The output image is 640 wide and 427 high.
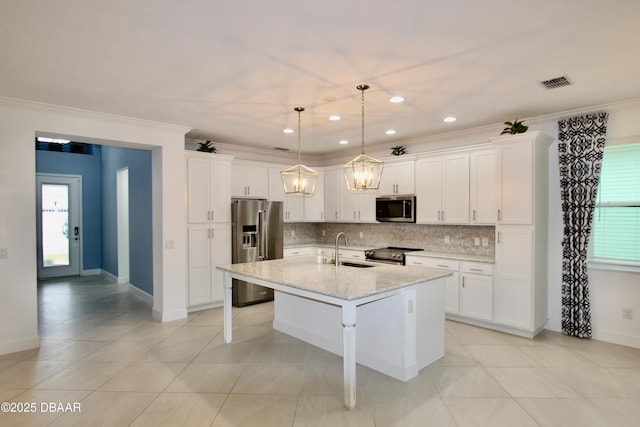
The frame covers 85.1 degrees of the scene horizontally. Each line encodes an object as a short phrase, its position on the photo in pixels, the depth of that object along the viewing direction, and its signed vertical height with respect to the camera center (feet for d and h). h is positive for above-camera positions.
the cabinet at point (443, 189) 16.39 +1.02
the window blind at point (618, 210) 13.00 -0.04
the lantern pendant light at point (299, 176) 12.07 +1.23
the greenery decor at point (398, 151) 19.22 +3.30
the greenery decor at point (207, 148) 18.17 +3.35
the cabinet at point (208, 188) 17.16 +1.19
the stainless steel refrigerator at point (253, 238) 18.53 -1.50
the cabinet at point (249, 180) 19.65 +1.80
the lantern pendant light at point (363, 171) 10.28 +1.17
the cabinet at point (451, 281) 15.69 -3.24
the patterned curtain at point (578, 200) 13.43 +0.35
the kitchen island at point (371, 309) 8.90 -3.05
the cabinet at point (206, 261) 17.25 -2.51
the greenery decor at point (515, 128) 14.25 +3.36
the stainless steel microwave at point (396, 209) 18.13 +0.07
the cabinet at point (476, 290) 14.72 -3.49
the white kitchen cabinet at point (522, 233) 13.65 -0.94
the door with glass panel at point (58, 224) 25.79 -0.93
